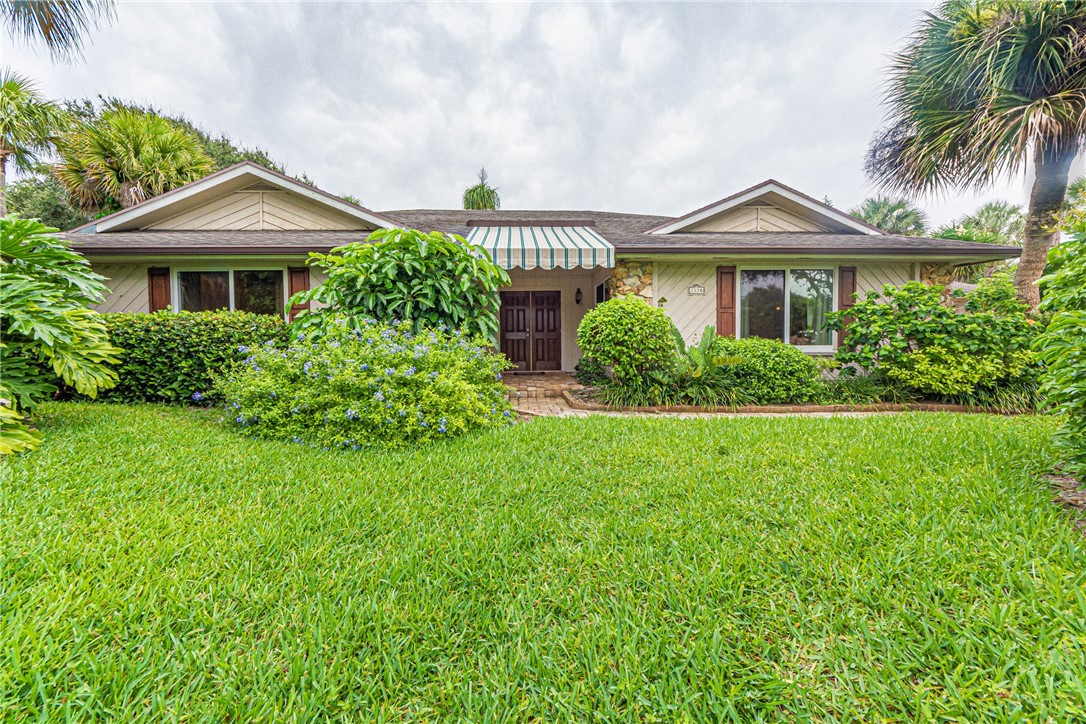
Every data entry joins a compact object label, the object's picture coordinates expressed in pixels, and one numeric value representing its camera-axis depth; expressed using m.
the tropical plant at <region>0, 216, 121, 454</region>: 4.64
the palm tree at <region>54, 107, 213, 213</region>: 14.05
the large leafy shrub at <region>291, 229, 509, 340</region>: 7.00
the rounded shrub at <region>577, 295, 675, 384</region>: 8.66
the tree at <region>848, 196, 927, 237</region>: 24.47
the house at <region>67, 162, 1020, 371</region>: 10.09
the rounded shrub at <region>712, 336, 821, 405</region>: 8.73
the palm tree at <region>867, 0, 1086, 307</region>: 8.91
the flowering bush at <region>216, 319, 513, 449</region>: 5.22
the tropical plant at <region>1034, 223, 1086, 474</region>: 3.47
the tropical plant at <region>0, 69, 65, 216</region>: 11.56
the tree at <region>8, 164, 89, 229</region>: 24.47
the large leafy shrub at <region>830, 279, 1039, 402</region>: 7.96
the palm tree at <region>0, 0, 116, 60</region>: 9.57
